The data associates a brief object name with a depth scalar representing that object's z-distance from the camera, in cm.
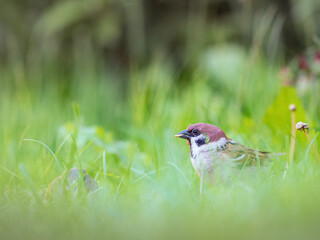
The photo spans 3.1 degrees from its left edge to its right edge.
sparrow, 456
